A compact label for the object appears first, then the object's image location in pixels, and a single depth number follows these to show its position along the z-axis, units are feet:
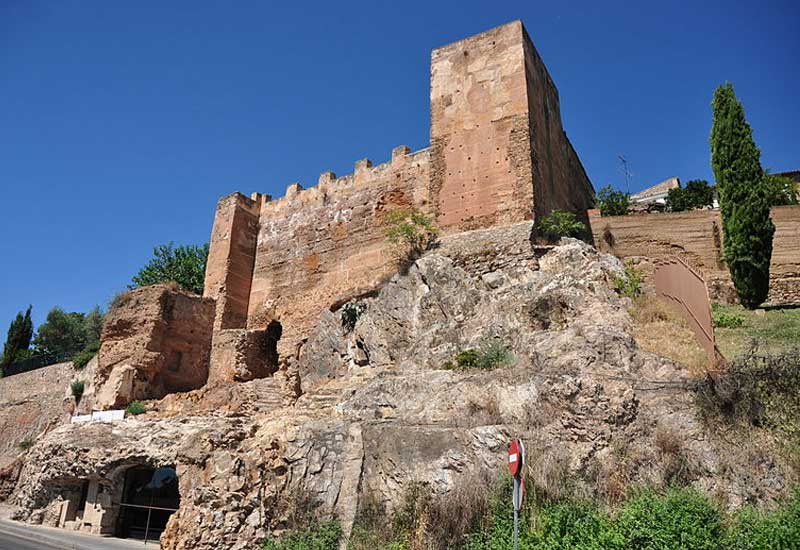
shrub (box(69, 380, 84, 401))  67.72
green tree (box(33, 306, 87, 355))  131.13
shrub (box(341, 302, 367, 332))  55.42
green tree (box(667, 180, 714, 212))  89.20
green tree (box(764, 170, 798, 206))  78.60
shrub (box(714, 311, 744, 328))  46.96
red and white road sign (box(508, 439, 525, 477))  22.82
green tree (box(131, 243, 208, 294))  100.63
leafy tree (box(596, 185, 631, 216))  73.27
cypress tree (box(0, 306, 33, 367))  122.93
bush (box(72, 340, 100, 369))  74.64
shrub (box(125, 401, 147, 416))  56.88
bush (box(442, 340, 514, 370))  38.73
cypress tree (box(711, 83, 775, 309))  52.90
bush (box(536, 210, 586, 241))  51.19
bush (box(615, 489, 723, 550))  22.67
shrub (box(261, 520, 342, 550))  29.48
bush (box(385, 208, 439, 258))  55.83
